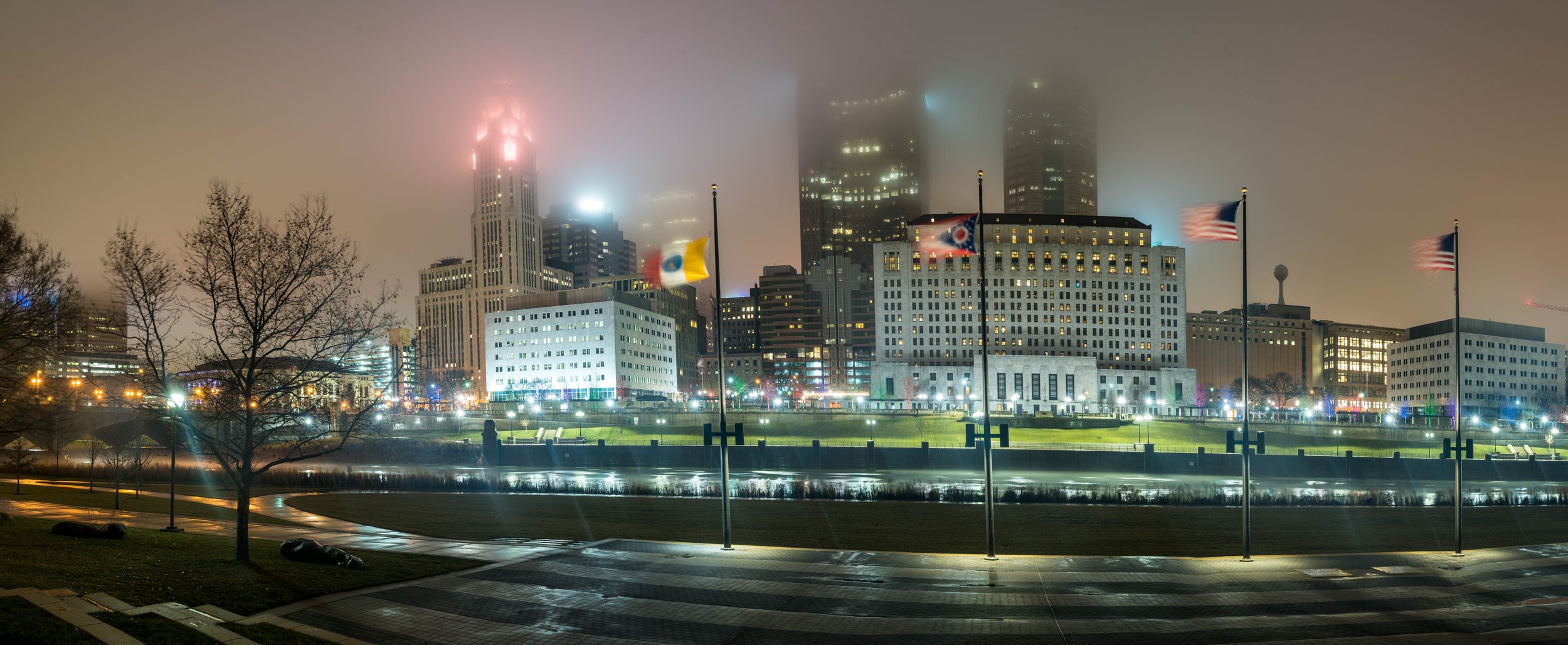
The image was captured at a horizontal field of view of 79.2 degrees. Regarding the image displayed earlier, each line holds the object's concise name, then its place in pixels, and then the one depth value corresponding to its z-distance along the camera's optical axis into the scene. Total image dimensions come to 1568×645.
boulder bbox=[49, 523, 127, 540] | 23.95
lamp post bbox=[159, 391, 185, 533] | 22.03
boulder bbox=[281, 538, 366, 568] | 22.83
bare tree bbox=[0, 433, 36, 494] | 56.03
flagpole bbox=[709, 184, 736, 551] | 26.21
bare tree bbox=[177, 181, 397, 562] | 21.14
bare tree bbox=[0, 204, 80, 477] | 29.67
